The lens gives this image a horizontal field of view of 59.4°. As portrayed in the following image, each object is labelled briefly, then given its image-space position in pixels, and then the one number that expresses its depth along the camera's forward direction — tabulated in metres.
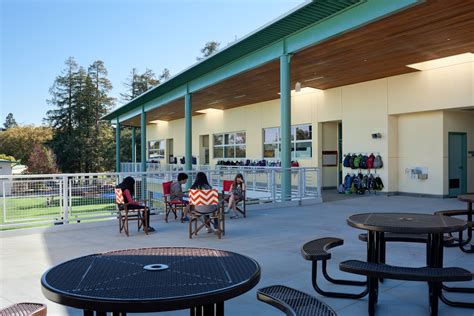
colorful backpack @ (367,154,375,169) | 14.91
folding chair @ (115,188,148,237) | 7.45
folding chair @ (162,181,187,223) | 8.98
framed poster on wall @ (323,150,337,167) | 18.02
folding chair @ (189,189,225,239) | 7.18
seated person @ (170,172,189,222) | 8.82
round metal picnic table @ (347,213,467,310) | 3.60
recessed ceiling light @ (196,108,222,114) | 24.72
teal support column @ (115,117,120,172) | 30.73
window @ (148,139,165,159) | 32.47
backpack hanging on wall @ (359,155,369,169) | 15.19
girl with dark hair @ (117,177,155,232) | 7.55
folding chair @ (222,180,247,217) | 9.51
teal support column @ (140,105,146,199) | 25.39
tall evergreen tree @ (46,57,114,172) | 42.28
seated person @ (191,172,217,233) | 8.38
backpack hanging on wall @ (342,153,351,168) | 15.86
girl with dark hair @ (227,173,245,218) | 9.17
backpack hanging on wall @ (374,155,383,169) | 14.75
